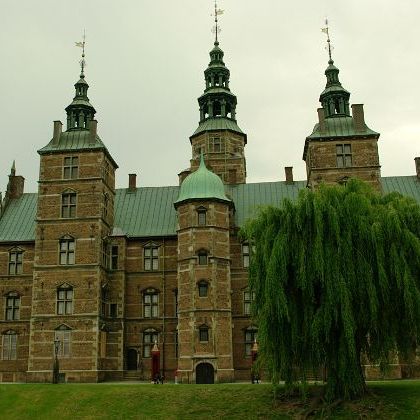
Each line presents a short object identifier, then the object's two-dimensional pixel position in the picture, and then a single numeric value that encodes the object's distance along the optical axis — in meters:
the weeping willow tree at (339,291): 23.11
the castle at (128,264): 37.91
